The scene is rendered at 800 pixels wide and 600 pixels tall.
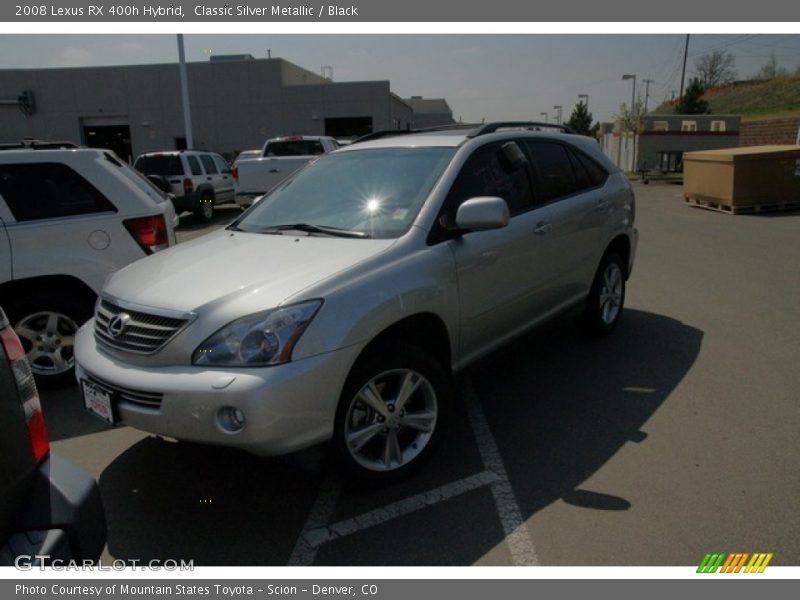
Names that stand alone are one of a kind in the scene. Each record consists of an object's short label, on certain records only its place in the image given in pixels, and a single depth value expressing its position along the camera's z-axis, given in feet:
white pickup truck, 50.93
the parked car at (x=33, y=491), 5.76
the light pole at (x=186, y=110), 79.20
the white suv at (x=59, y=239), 14.48
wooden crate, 48.42
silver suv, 8.82
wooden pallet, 49.37
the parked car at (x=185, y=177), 48.98
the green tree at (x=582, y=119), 222.89
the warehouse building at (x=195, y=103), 124.67
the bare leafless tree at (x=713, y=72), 249.75
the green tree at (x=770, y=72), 226.17
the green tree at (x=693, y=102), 157.07
